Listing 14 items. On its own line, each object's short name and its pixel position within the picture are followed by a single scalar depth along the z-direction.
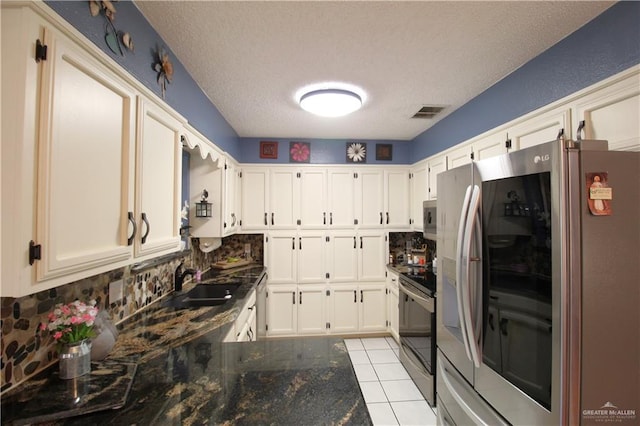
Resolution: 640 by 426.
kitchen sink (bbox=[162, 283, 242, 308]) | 2.12
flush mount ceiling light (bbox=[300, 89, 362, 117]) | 2.16
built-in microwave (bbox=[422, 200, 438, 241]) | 2.72
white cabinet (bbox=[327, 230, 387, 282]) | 3.61
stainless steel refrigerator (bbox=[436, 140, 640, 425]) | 1.01
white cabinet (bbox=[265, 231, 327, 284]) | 3.54
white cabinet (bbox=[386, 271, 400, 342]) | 3.38
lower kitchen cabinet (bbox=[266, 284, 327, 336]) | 3.51
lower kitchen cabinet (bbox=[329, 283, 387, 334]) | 3.60
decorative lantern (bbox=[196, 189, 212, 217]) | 2.54
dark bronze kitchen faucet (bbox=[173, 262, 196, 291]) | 2.36
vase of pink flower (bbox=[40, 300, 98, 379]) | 1.04
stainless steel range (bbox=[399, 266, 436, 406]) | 2.33
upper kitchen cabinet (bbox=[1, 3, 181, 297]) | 0.71
